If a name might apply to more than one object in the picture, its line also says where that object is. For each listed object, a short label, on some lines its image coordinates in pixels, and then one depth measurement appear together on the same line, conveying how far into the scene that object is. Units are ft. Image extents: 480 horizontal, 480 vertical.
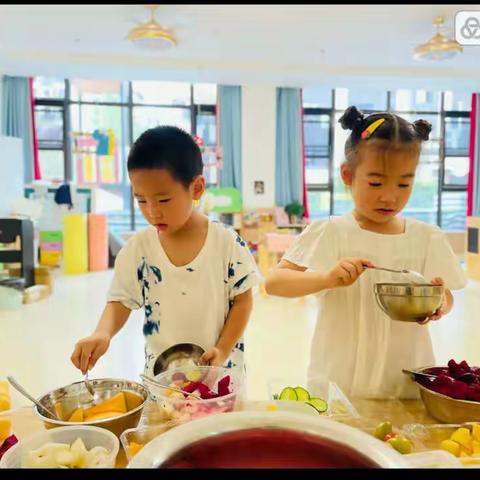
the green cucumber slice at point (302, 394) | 2.27
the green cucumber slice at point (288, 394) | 2.29
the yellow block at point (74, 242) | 18.12
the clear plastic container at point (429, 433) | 1.86
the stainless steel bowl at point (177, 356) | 2.95
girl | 2.94
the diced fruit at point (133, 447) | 1.40
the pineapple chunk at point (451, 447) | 1.78
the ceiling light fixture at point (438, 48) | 13.76
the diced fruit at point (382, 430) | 1.66
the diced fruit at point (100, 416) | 1.94
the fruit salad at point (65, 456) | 1.39
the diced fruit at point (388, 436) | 1.60
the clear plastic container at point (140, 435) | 1.47
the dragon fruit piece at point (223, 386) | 2.04
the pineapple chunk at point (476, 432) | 1.89
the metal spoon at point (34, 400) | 1.95
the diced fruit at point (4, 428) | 2.11
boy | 3.29
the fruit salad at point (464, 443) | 1.78
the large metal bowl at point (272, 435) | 0.85
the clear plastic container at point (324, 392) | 2.17
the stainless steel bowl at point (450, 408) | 2.21
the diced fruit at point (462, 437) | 1.85
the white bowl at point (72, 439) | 1.49
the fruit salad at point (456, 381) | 2.29
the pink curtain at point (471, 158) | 23.94
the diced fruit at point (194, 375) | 2.29
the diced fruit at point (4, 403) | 2.43
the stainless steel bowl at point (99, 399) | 1.84
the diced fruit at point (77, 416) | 2.00
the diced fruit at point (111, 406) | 2.04
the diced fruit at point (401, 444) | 1.50
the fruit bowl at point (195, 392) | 1.85
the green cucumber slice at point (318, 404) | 2.10
